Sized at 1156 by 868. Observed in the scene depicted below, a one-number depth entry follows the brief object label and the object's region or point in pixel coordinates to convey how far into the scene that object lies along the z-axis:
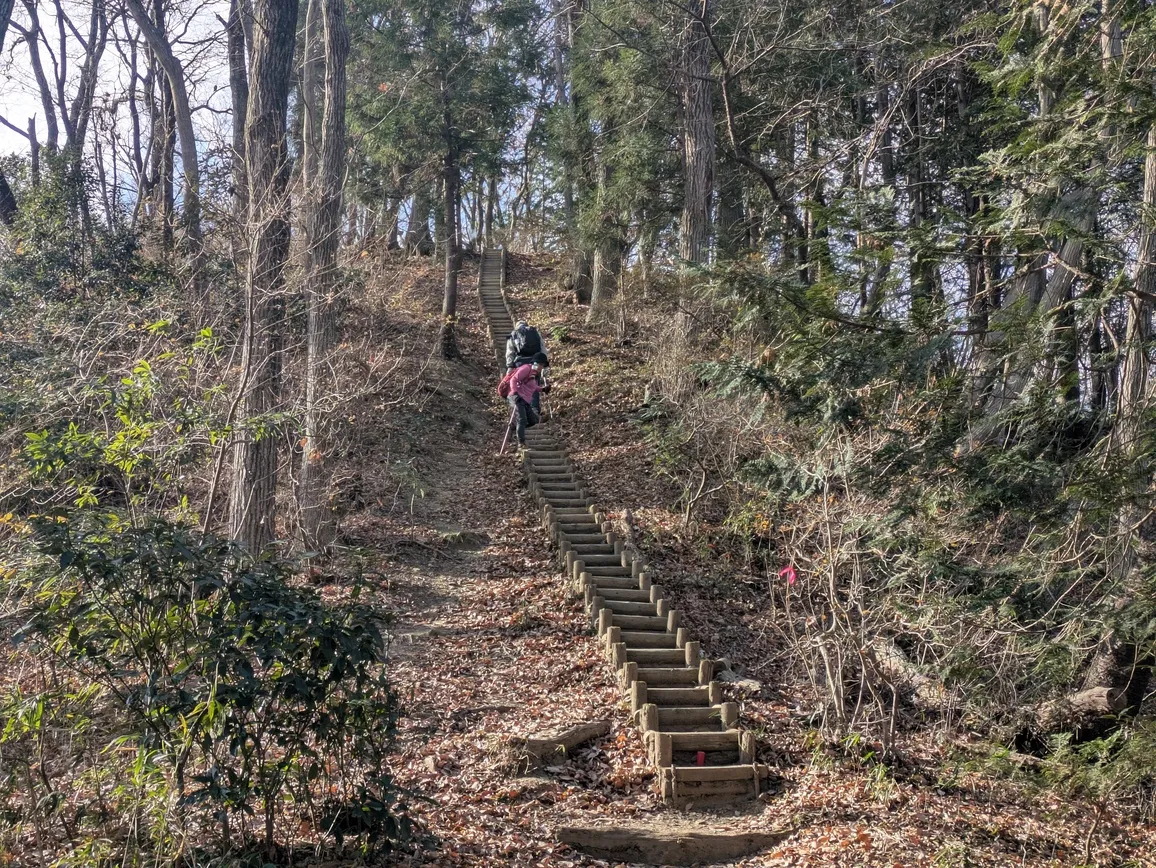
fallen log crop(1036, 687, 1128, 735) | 7.83
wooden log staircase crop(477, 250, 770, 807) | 7.57
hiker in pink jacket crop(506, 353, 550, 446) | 14.11
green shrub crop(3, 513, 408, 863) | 4.66
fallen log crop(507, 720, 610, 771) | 7.54
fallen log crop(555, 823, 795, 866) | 6.57
